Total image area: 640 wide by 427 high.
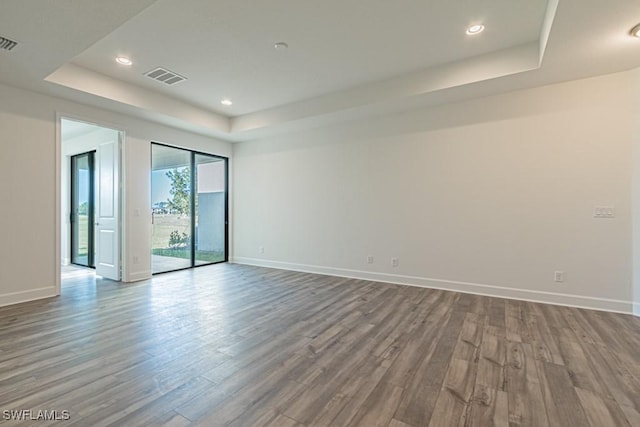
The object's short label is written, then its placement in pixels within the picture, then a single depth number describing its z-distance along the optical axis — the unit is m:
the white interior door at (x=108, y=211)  5.12
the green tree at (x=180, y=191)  6.00
